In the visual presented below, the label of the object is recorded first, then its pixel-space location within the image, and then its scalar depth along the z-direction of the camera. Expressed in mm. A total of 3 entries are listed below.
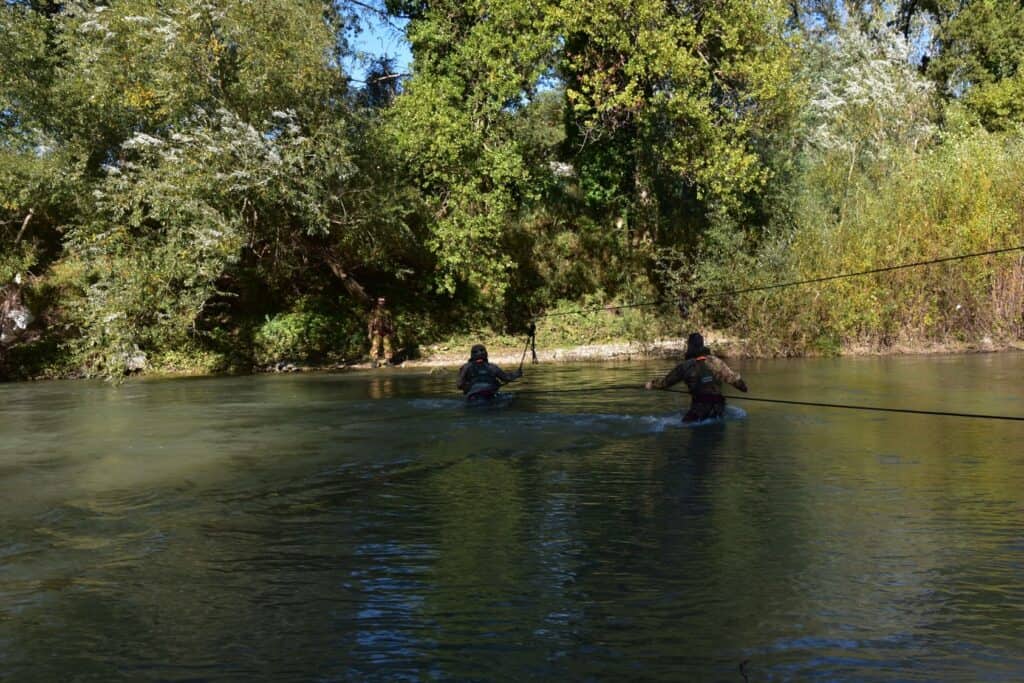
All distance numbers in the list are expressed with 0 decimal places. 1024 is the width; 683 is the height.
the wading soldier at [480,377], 19891
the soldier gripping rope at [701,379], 16531
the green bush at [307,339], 32844
